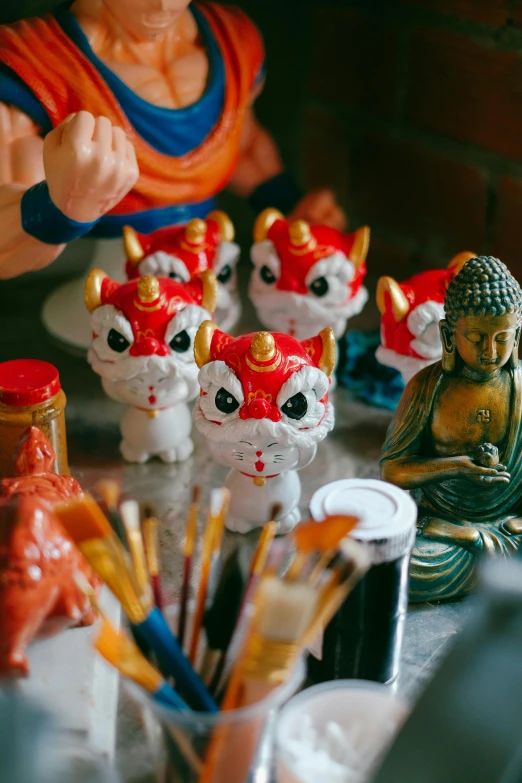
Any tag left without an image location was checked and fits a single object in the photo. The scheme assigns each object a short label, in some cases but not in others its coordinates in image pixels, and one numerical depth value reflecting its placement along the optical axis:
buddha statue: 1.03
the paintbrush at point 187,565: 0.69
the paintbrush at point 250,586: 0.70
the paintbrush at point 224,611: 0.71
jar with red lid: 1.09
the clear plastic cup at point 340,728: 0.69
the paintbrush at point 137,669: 0.61
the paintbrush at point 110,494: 0.63
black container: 0.86
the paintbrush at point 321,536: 0.65
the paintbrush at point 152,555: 0.69
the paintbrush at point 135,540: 0.64
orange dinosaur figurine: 0.80
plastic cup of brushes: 0.63
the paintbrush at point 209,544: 0.69
